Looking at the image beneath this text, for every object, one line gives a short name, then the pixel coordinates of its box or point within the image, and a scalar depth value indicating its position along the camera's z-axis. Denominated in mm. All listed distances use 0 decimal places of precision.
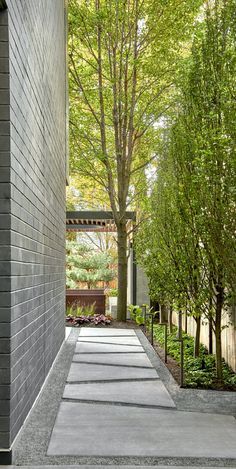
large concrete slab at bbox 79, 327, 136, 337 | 10027
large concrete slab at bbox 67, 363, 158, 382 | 5879
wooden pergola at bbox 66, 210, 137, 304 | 13422
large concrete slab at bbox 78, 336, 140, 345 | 8898
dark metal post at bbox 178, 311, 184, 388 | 5441
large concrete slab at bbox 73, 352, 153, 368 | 6832
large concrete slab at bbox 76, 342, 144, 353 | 7906
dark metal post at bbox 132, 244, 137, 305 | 13409
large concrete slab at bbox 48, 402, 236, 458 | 3389
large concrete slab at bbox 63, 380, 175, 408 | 4801
